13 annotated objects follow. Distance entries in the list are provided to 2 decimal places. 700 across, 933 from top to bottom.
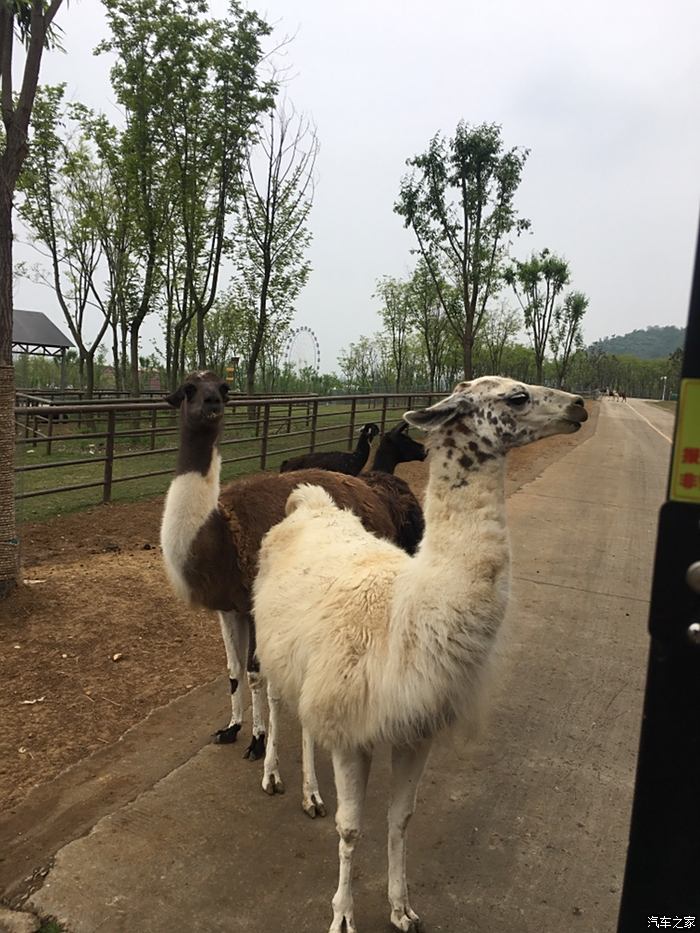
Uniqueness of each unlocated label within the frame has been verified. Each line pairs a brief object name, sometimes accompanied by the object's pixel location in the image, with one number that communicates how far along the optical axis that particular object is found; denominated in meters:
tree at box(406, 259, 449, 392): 23.91
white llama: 1.87
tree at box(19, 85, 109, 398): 14.91
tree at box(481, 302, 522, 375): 34.03
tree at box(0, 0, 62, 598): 4.07
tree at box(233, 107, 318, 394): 14.78
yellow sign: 1.07
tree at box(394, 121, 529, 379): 15.36
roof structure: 23.81
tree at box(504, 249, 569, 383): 31.03
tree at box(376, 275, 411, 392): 26.92
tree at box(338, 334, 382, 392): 37.00
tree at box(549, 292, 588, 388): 38.12
